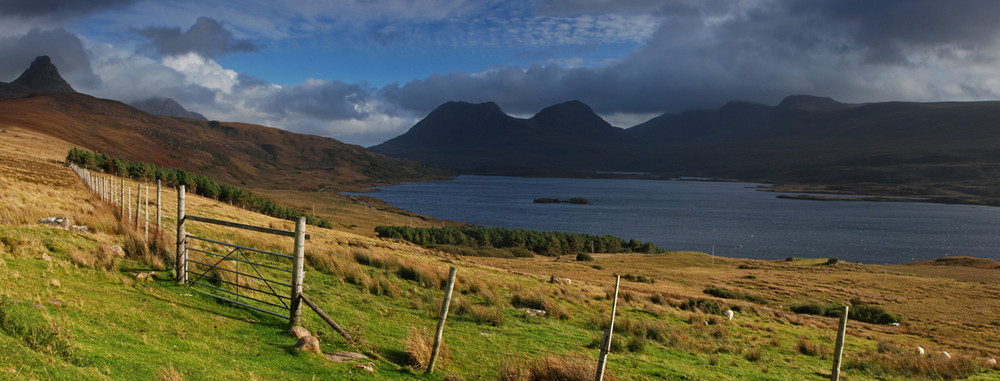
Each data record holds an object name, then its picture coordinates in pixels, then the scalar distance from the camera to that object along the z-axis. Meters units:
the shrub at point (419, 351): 7.88
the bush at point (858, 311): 26.91
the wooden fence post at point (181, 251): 10.32
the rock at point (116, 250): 11.02
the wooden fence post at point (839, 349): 7.69
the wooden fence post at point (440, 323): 7.67
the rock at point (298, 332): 8.17
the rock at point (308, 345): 7.62
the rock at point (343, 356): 7.65
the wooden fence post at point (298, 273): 8.62
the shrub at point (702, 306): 21.47
